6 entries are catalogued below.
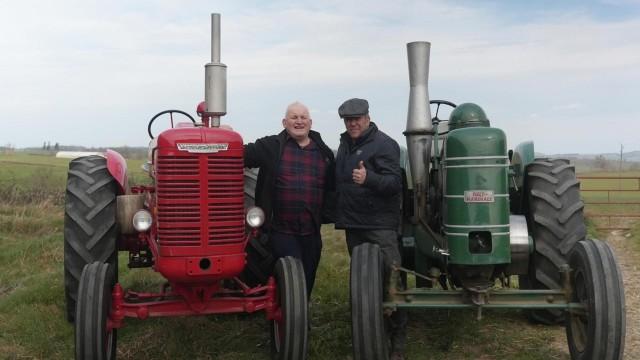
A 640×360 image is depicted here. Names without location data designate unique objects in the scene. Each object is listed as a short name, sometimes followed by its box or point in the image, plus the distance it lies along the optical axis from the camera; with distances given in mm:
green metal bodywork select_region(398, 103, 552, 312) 3910
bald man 4625
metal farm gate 13292
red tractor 3844
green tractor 3796
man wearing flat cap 4539
